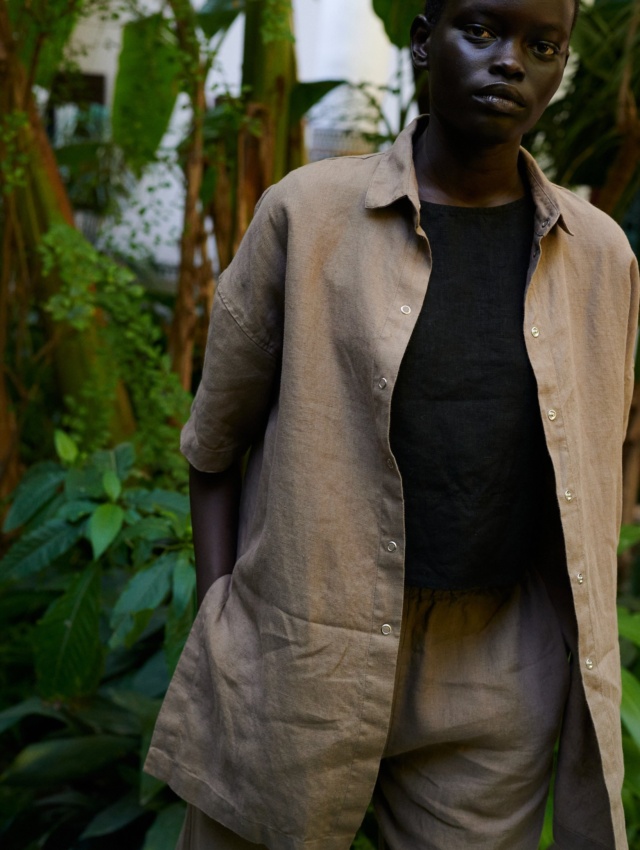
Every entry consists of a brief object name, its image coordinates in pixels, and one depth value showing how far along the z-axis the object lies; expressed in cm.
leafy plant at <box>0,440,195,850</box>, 200
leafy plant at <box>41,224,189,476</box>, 252
